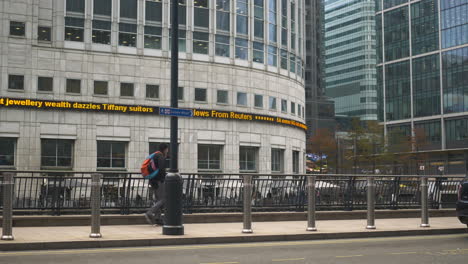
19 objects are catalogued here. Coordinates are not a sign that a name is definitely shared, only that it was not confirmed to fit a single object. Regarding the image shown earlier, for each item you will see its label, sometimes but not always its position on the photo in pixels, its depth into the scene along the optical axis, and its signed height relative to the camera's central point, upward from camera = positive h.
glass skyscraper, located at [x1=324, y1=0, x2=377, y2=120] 148.50 +30.39
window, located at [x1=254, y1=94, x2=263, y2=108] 54.22 +6.96
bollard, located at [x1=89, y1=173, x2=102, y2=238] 13.05 -0.67
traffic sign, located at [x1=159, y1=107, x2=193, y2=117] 14.47 +1.60
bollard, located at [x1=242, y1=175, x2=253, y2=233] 14.90 -0.65
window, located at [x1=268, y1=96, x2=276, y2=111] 55.12 +6.86
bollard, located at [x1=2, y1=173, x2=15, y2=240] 12.18 -0.57
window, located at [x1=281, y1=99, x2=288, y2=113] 56.81 +6.83
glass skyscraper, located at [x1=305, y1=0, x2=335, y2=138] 116.69 +20.01
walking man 15.62 -0.20
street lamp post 14.03 -0.46
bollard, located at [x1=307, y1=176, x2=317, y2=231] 15.66 -0.63
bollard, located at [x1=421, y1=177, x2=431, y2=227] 17.69 -0.79
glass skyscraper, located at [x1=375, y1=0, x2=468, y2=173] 89.25 +16.56
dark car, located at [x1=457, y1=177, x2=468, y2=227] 14.84 -0.57
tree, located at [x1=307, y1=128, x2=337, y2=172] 96.81 +5.21
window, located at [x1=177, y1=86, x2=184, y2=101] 49.85 +6.89
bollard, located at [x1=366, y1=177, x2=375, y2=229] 16.48 -0.71
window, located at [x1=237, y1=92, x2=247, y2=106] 52.88 +6.95
